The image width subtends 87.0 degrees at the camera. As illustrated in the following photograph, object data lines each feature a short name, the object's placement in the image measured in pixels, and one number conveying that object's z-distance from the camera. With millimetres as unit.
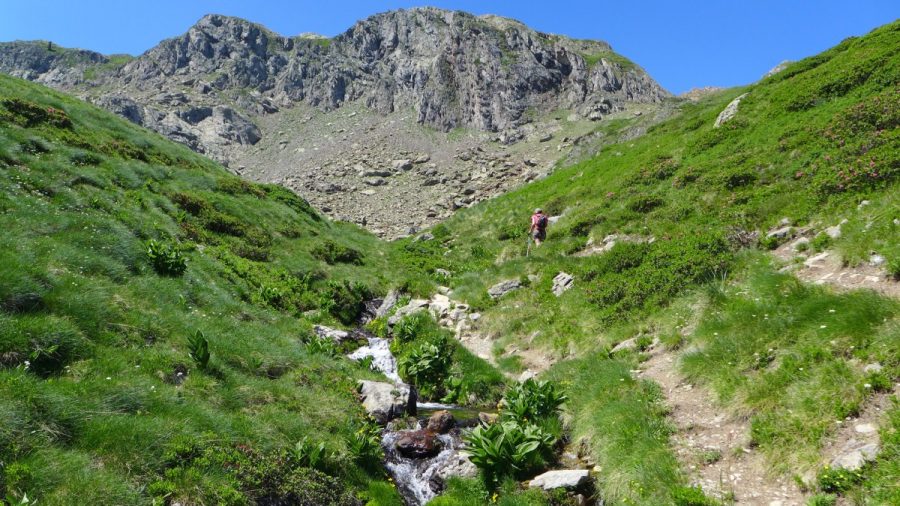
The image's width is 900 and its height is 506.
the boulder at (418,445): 10719
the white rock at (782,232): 14102
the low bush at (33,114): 20773
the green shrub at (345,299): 20172
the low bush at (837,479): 5918
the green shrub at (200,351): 10297
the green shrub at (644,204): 21609
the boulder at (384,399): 12016
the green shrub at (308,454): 8859
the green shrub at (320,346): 14451
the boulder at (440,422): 11742
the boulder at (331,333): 17297
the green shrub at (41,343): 7887
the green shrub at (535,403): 10991
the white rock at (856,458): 6012
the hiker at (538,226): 25031
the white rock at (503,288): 20391
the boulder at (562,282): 18172
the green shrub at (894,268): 9305
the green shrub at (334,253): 25375
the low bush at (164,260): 14367
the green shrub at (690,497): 6703
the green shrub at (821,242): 12312
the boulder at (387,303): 21469
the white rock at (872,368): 7172
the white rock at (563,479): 8469
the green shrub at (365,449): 9648
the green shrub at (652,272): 13849
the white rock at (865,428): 6480
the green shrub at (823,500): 5859
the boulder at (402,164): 88419
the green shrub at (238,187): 27941
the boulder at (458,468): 9758
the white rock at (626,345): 12703
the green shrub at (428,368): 14793
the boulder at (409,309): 19688
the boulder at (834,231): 12338
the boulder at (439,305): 20719
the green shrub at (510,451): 9258
